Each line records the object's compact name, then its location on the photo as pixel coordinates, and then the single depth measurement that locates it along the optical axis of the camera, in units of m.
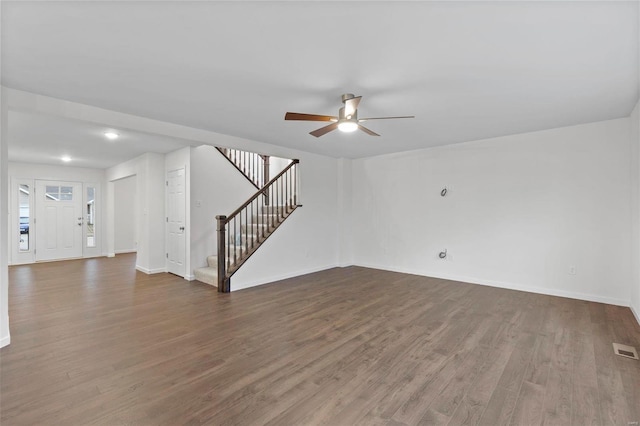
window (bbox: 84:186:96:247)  8.20
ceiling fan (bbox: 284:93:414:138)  2.90
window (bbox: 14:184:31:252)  7.14
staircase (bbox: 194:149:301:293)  4.73
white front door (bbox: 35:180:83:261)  7.39
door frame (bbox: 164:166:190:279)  5.42
